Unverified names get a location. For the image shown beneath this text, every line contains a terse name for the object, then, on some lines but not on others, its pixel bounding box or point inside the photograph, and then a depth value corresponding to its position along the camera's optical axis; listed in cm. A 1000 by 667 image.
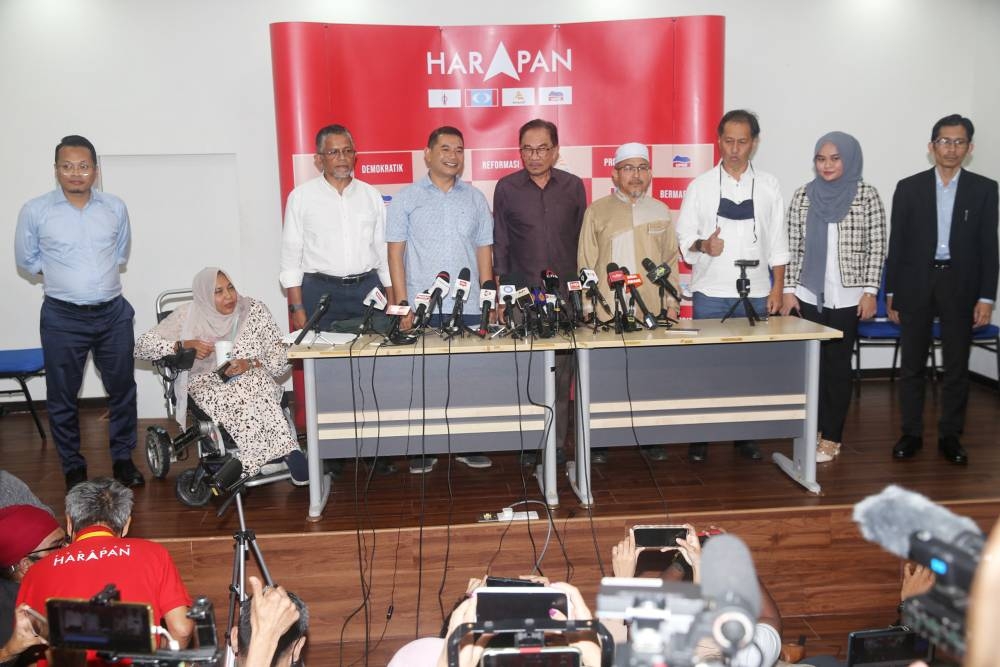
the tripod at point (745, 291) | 428
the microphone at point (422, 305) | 401
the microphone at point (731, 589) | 116
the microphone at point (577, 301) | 440
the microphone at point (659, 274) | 414
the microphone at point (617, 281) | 400
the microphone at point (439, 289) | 396
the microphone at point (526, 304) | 407
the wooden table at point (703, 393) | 418
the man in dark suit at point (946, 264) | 440
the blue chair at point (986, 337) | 602
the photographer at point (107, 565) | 221
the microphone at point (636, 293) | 402
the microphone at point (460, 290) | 399
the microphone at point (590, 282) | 400
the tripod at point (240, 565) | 256
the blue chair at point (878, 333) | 611
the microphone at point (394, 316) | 397
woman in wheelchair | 431
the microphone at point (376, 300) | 390
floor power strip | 396
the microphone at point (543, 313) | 409
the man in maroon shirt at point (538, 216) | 471
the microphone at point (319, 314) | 396
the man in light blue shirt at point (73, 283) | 439
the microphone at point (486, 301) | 397
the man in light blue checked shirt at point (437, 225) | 468
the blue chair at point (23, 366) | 543
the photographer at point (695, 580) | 177
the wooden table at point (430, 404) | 408
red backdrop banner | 554
